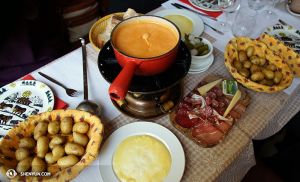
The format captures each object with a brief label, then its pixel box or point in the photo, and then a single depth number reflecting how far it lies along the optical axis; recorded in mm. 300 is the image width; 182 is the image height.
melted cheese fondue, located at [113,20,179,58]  724
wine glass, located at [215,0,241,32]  1320
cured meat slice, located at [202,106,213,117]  889
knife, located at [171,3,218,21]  1505
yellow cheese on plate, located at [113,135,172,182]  724
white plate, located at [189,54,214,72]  1127
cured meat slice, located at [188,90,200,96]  991
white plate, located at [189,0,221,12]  1545
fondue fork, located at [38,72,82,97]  1005
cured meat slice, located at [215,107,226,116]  917
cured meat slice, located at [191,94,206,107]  928
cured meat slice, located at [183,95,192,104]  950
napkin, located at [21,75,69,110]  972
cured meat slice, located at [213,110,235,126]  881
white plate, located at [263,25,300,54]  1290
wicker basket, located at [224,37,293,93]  956
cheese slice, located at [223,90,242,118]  913
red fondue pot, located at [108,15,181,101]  574
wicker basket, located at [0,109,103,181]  640
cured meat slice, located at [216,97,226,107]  928
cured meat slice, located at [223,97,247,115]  931
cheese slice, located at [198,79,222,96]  982
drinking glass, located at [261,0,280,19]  1495
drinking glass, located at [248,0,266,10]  1477
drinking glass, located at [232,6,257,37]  1225
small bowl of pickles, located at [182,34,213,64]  1073
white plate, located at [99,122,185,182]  729
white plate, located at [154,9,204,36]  1368
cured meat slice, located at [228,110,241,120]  904
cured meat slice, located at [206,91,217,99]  957
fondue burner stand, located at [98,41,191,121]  742
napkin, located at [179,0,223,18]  1523
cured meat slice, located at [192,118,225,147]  833
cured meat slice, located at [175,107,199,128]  880
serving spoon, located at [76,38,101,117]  916
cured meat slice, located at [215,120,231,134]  857
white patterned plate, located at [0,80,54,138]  894
